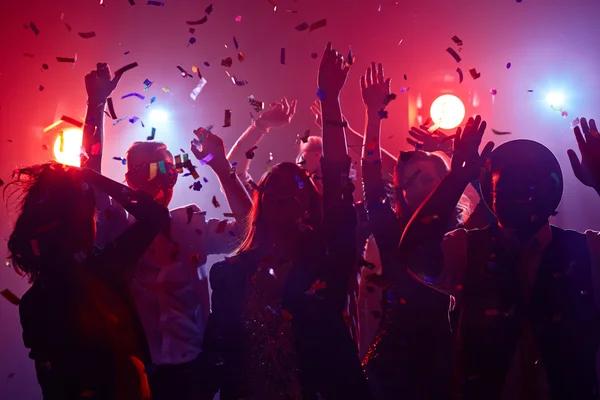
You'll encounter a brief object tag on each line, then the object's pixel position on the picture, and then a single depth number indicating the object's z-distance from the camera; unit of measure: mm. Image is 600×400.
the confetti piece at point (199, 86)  5839
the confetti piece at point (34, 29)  4557
